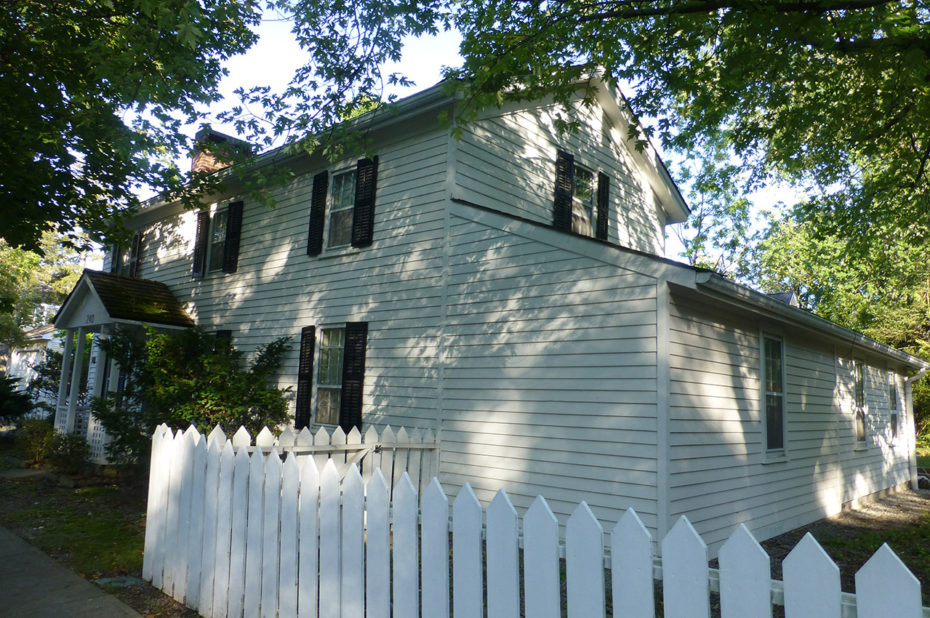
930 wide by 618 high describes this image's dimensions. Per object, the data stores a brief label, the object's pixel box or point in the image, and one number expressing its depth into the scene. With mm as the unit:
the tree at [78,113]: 8070
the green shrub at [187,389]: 9781
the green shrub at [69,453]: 11891
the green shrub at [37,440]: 13430
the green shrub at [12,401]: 17781
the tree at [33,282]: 28584
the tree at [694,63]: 6398
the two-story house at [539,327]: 7254
